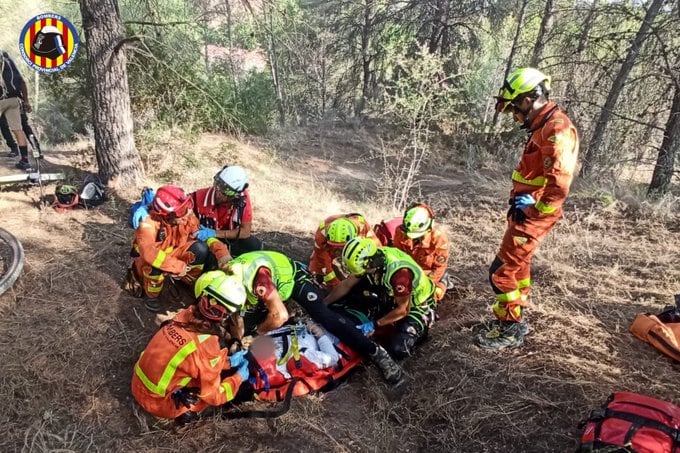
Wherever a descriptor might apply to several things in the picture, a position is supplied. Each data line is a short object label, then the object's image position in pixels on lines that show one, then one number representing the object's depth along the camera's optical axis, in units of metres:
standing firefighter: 3.31
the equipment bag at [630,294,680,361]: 3.46
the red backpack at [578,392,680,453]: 2.39
